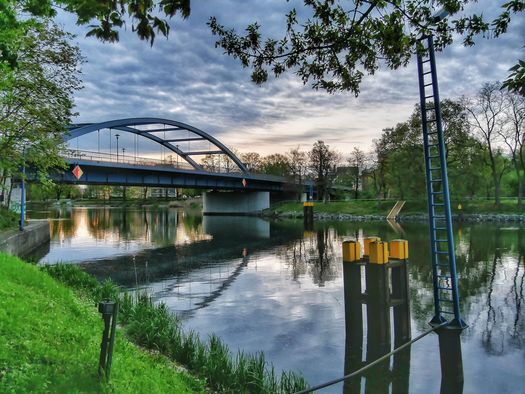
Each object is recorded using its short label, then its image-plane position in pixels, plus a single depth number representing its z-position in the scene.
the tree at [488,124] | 47.31
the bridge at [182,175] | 42.53
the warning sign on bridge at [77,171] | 31.18
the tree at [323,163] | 71.69
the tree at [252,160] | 99.38
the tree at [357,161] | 75.19
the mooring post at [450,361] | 7.27
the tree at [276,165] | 82.12
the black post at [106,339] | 4.27
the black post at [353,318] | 8.05
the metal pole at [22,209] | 23.87
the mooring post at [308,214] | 48.16
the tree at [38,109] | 18.39
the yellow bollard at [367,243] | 7.94
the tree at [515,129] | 45.88
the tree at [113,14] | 3.87
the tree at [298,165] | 77.25
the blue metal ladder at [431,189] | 7.24
